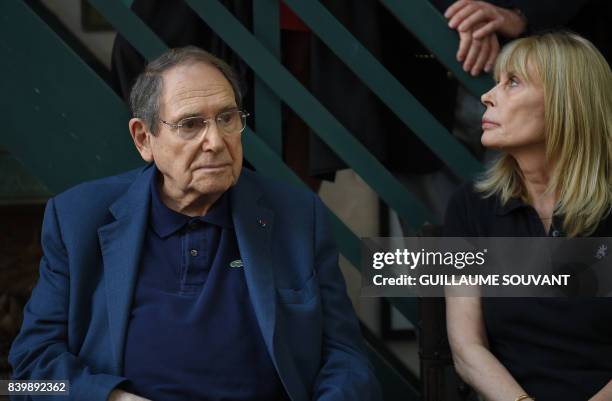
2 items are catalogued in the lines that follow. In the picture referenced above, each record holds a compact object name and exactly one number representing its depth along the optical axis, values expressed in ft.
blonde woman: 16.01
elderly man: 14.43
